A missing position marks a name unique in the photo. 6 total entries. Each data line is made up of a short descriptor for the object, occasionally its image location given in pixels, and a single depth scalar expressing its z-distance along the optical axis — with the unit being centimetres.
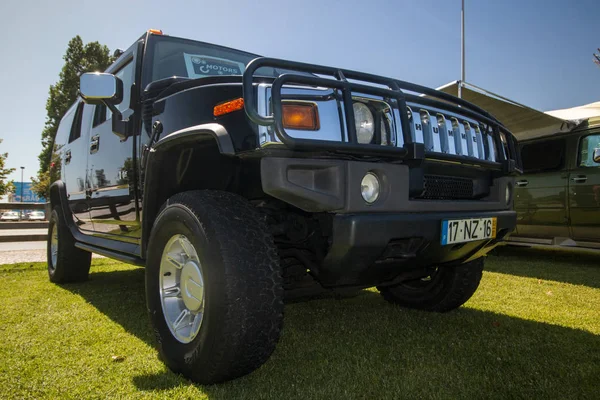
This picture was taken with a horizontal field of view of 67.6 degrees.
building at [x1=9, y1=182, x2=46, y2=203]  8051
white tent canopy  626
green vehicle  582
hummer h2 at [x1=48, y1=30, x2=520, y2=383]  181
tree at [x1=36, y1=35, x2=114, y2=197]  2964
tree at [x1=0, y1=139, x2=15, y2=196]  2083
